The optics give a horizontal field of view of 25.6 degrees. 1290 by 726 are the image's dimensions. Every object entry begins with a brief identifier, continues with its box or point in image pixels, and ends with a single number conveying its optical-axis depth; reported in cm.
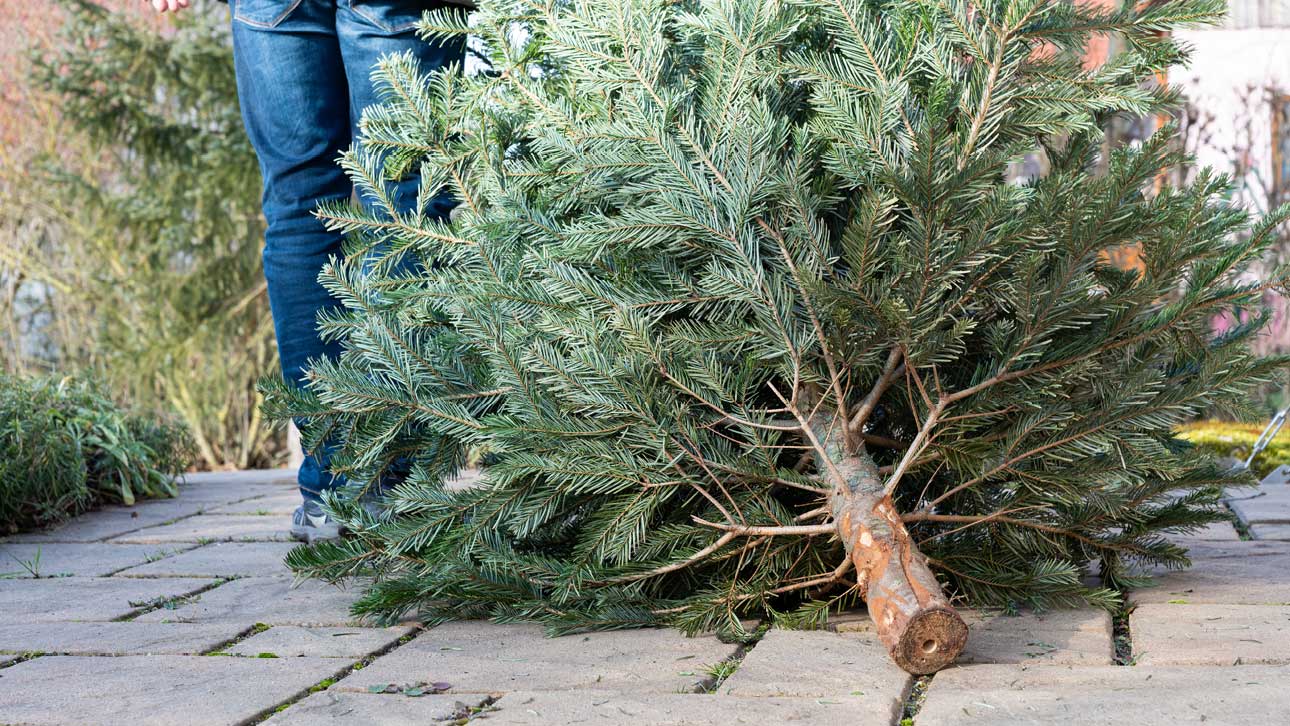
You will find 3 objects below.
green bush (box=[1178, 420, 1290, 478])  614
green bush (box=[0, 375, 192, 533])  483
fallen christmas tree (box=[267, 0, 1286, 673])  335
